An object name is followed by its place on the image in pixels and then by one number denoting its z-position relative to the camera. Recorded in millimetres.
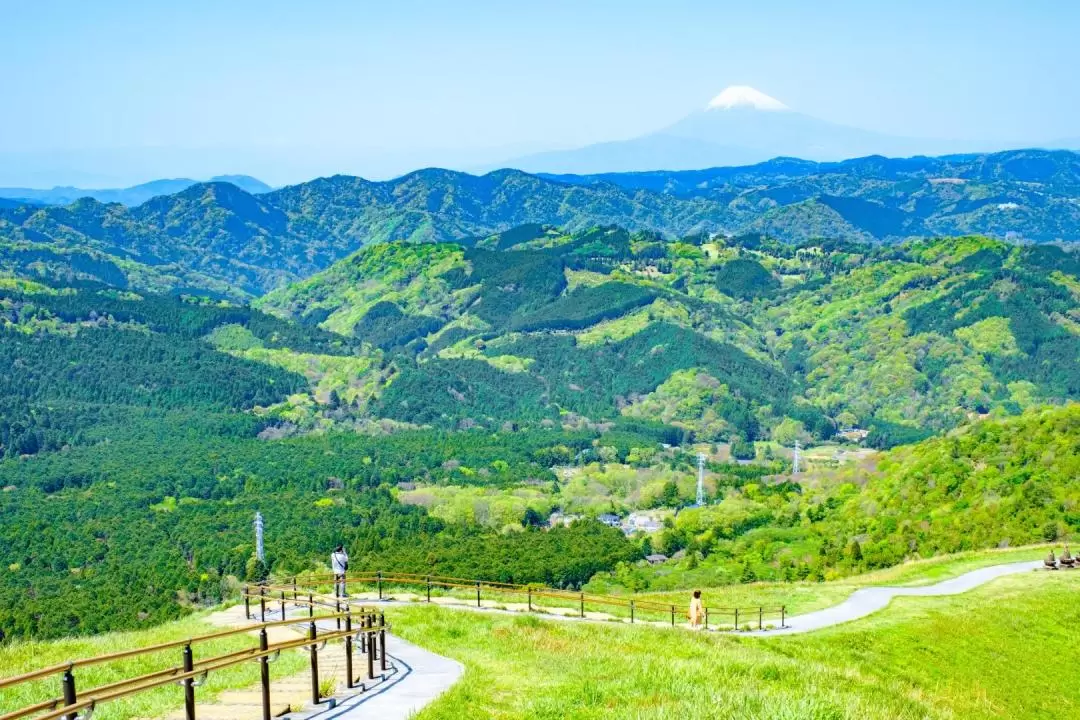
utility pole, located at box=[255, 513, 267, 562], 167238
